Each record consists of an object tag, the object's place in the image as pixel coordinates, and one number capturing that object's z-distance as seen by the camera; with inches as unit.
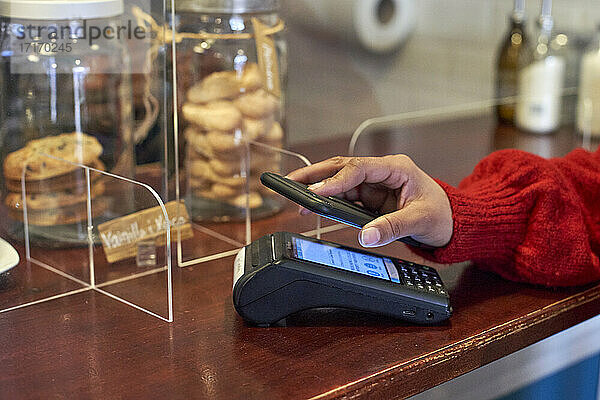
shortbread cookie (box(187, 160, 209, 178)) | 39.0
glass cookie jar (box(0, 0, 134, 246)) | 32.9
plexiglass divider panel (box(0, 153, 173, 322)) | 30.8
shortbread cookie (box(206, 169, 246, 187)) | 39.0
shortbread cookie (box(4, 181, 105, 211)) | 33.7
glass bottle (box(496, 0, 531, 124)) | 56.6
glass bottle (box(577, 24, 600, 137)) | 54.8
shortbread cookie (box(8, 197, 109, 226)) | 33.8
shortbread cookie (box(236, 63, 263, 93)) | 38.8
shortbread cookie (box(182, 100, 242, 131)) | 38.1
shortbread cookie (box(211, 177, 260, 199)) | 39.2
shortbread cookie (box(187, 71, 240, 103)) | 38.4
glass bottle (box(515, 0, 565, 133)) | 55.1
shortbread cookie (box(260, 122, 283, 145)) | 39.8
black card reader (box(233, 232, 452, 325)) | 27.1
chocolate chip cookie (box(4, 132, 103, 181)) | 33.4
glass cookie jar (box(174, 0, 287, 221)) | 38.4
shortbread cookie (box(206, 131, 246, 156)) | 38.4
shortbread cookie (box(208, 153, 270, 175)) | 38.3
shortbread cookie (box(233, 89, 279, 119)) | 38.8
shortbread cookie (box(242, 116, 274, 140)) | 38.9
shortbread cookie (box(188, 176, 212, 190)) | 39.2
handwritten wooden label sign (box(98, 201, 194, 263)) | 31.9
